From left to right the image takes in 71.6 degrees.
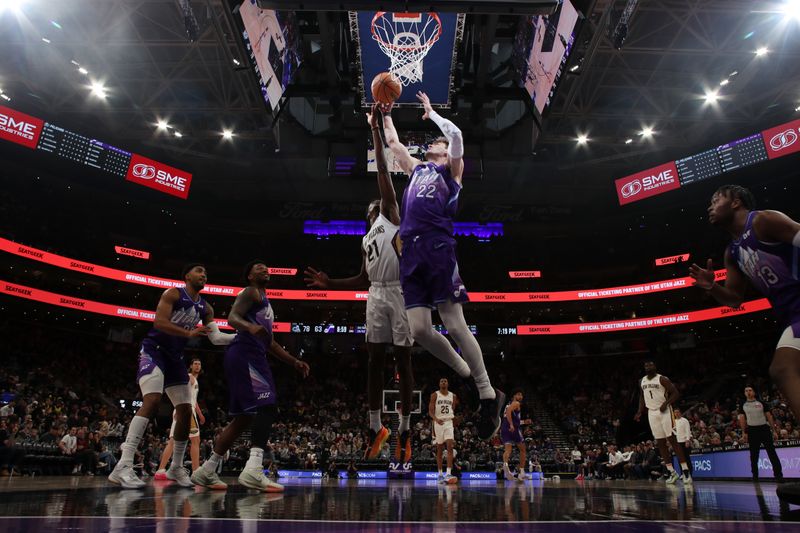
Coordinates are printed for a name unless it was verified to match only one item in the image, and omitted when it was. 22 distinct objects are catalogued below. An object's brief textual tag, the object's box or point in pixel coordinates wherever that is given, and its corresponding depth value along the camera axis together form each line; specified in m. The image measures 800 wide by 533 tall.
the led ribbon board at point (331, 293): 24.20
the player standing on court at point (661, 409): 9.23
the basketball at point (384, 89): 4.83
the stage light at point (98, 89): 19.20
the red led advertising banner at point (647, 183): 23.72
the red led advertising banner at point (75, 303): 22.44
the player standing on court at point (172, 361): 5.48
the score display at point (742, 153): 21.17
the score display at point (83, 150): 21.08
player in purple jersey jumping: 4.14
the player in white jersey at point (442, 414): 10.62
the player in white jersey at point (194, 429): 8.69
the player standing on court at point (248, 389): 5.06
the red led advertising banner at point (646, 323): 24.81
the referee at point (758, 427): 9.75
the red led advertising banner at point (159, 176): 23.60
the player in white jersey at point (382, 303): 4.94
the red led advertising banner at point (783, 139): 20.06
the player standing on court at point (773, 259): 3.36
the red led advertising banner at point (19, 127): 19.86
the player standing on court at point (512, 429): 12.06
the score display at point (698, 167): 22.59
